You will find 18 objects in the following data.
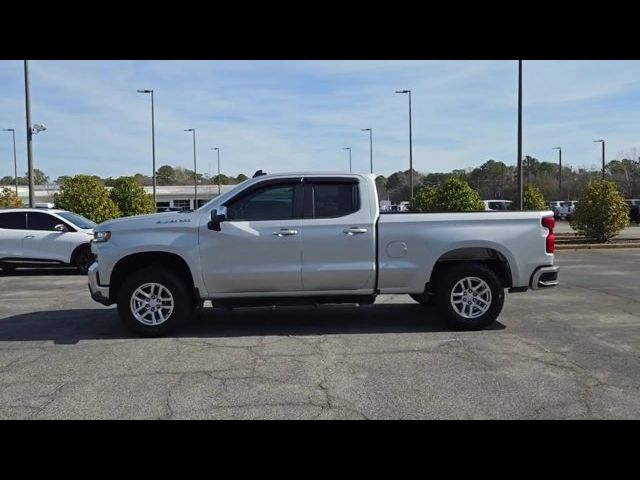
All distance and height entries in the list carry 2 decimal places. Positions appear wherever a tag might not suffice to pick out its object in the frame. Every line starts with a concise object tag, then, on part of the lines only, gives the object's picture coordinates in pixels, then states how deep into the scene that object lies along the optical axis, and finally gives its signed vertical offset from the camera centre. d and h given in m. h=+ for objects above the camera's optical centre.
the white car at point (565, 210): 48.16 +0.41
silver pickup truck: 7.15 -0.44
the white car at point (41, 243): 14.27 -0.50
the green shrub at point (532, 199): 27.61 +0.77
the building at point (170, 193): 71.25 +3.60
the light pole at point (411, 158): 35.22 +3.51
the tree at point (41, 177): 119.75 +9.31
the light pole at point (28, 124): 19.34 +3.21
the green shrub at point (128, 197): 24.92 +0.99
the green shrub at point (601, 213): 20.86 +0.07
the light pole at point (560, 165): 66.66 +5.70
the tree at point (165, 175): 117.18 +9.27
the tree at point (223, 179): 110.10 +7.55
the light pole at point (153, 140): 38.22 +5.15
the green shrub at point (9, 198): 31.57 +1.29
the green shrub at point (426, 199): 22.62 +0.74
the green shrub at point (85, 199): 19.66 +0.74
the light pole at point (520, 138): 20.47 +2.70
